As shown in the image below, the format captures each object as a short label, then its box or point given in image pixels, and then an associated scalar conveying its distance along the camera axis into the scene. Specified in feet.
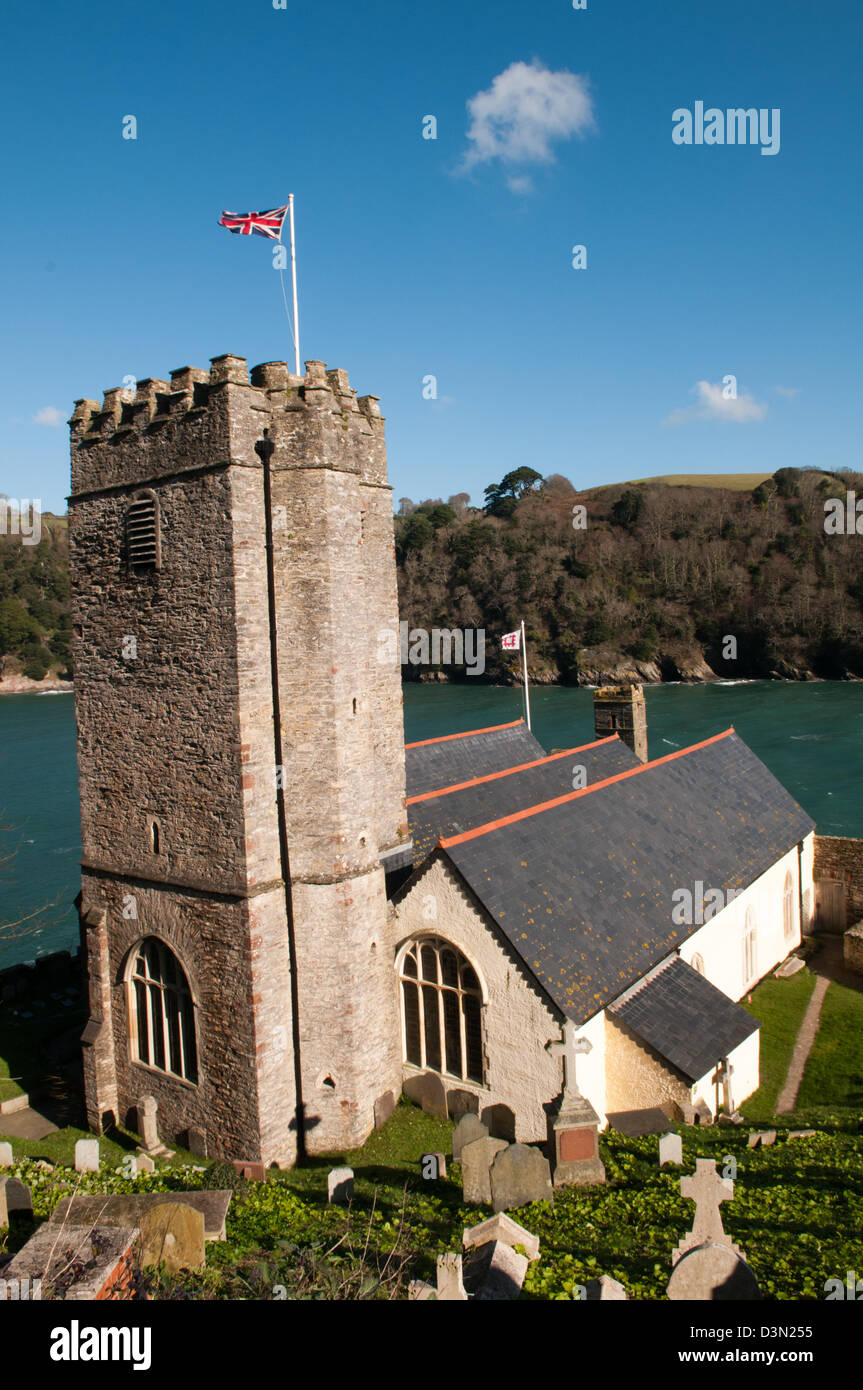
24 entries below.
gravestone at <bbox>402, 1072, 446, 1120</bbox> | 57.36
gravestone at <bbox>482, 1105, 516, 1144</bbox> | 54.75
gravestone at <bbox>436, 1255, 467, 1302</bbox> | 27.09
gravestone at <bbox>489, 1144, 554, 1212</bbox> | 40.42
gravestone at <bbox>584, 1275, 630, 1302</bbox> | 27.55
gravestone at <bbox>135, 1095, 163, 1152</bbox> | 57.67
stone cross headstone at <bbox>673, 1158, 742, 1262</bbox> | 30.55
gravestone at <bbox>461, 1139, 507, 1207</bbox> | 42.09
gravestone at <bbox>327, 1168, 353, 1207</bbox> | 45.60
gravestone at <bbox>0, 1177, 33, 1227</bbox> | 40.83
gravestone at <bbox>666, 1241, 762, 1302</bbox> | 26.45
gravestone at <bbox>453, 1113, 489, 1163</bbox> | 46.16
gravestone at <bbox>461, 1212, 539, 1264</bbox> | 33.40
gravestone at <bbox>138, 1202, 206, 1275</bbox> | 33.37
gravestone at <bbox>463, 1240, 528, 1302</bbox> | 29.68
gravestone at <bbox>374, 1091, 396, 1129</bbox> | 56.54
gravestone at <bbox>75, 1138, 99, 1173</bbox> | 50.21
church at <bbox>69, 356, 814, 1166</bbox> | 53.67
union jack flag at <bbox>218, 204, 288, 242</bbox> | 53.21
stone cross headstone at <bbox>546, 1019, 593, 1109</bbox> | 44.55
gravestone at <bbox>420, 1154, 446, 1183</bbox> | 48.16
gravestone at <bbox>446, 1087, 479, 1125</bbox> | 56.13
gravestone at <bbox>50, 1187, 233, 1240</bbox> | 35.29
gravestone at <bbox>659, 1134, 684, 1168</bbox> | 45.21
